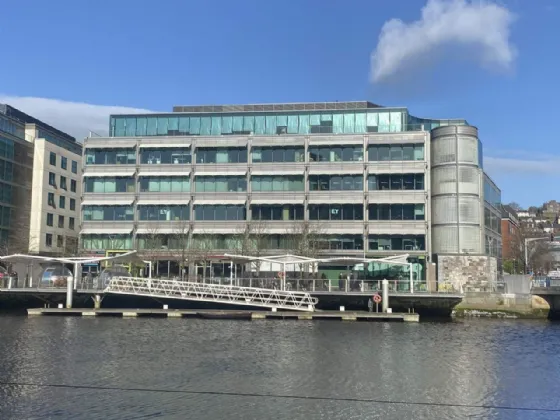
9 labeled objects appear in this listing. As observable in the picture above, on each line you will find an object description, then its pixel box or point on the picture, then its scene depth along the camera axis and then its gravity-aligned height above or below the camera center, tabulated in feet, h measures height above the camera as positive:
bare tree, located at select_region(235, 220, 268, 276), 239.50 +14.59
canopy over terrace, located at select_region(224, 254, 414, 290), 180.81 +5.06
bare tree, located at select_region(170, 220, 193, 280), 240.77 +12.85
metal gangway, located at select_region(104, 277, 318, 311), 169.48 -5.57
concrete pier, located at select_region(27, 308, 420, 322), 156.87 -10.71
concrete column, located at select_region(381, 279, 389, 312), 168.14 -5.16
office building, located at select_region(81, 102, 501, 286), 239.50 +38.36
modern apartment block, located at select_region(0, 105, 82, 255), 305.12 +42.88
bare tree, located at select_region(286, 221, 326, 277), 227.40 +14.37
